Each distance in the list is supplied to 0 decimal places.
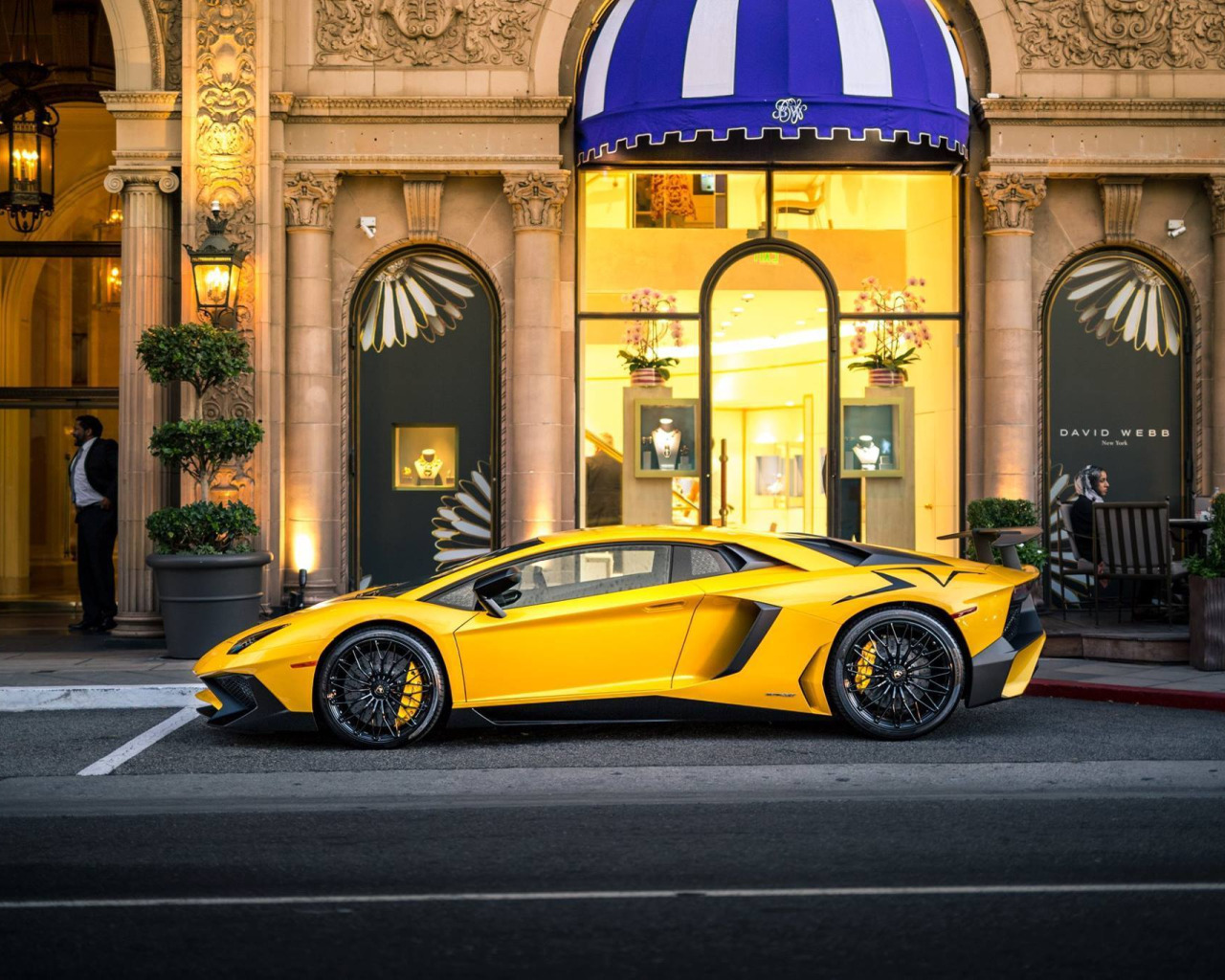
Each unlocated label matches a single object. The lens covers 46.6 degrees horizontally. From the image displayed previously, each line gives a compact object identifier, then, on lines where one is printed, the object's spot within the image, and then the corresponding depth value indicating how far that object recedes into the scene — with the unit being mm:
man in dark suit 15289
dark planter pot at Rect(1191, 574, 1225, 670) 11078
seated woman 14000
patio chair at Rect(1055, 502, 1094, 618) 13422
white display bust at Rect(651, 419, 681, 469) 15820
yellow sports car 8430
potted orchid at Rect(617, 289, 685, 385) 15797
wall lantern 14086
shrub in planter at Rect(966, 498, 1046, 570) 14156
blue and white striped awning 13703
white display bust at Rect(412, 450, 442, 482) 15719
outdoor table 13023
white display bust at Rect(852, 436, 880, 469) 15859
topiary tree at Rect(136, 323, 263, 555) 12695
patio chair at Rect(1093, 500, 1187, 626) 12602
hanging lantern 16391
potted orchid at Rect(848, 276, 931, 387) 15844
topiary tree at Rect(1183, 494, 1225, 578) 11219
